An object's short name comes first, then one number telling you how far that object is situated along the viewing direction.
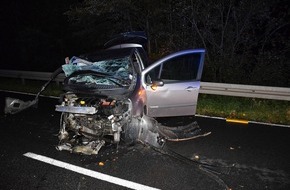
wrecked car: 5.07
